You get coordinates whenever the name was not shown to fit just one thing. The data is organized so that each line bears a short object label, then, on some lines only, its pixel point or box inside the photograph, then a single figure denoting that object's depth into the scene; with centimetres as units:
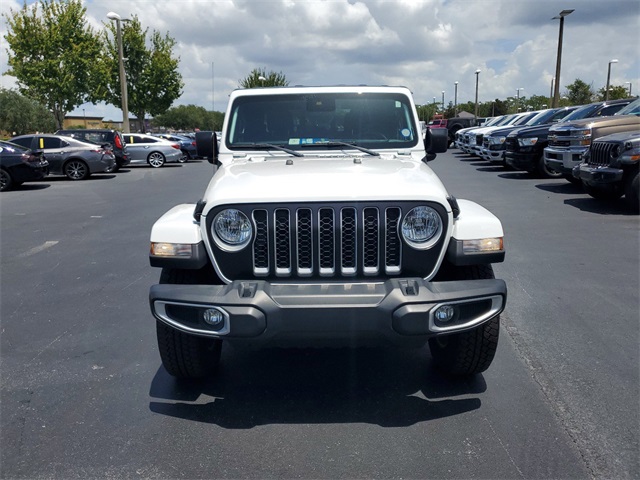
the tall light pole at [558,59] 3012
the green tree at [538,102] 9205
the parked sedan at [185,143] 2970
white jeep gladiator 324
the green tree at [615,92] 6078
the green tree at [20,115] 5203
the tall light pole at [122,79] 2983
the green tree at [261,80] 6262
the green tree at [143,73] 4262
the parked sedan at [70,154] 1992
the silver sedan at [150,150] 2639
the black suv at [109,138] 2255
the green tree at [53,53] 3681
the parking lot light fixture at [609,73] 5847
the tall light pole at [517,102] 9153
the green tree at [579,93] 6066
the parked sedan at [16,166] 1694
